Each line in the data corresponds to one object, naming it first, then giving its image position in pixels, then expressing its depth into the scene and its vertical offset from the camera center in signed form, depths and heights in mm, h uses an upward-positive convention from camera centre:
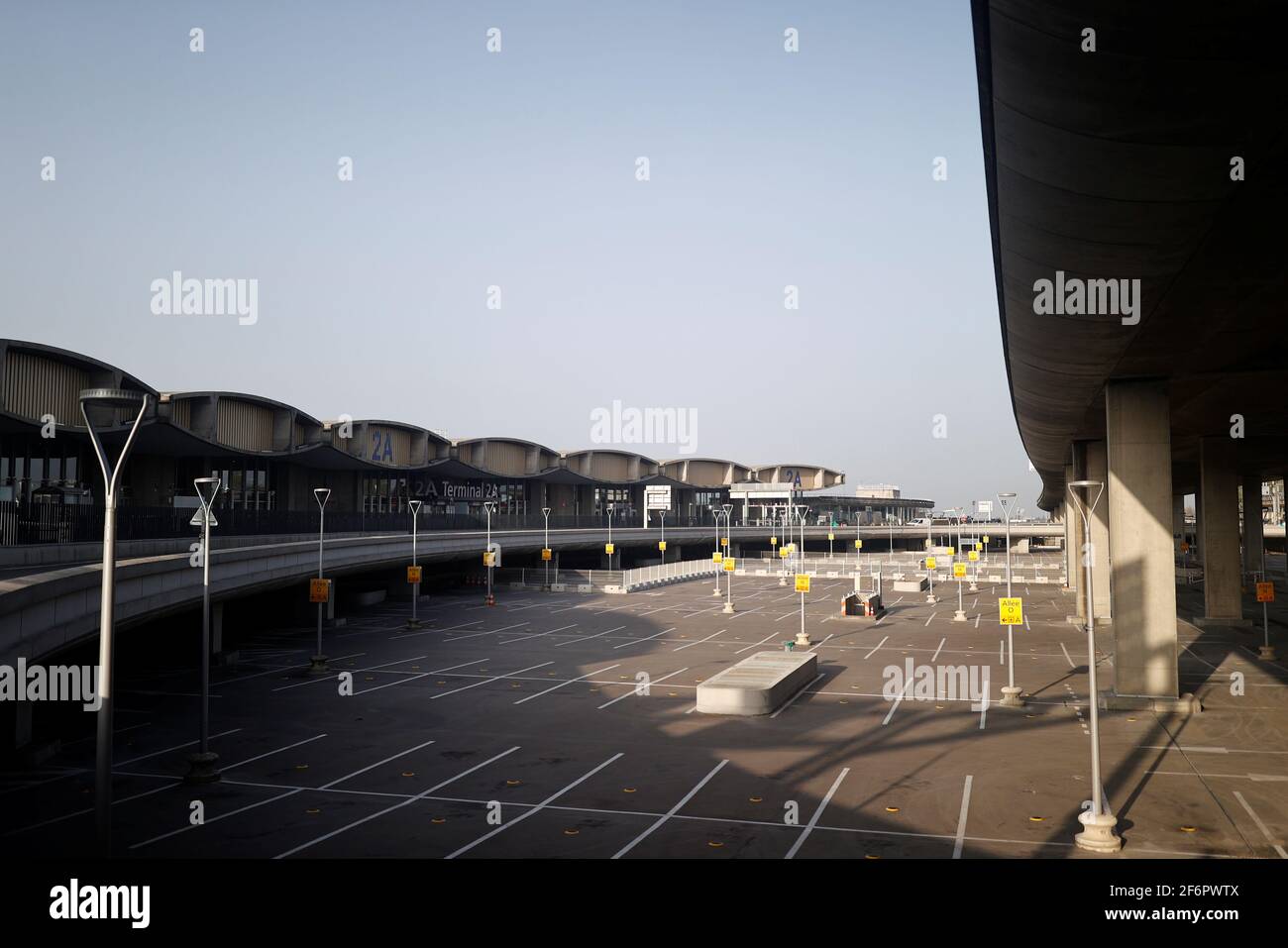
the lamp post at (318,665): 40219 -6564
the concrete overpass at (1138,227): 9773 +4507
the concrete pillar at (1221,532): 55281 -2015
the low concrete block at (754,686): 31000 -6209
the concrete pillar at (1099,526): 54216 -1736
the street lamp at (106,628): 13594 -1726
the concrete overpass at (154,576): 18906 -2115
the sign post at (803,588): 46888 -4166
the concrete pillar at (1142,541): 31812 -1426
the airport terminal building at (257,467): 38562 +3267
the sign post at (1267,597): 40938 -4311
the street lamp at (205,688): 23219 -4517
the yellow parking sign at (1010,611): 32250 -3816
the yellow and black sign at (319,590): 38875 -3304
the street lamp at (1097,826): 17703 -6222
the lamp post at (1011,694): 32125 -6651
